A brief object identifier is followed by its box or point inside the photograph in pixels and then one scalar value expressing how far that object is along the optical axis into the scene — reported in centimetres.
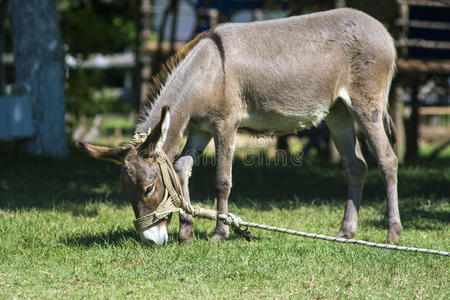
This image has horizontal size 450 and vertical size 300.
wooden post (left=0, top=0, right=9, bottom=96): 2249
